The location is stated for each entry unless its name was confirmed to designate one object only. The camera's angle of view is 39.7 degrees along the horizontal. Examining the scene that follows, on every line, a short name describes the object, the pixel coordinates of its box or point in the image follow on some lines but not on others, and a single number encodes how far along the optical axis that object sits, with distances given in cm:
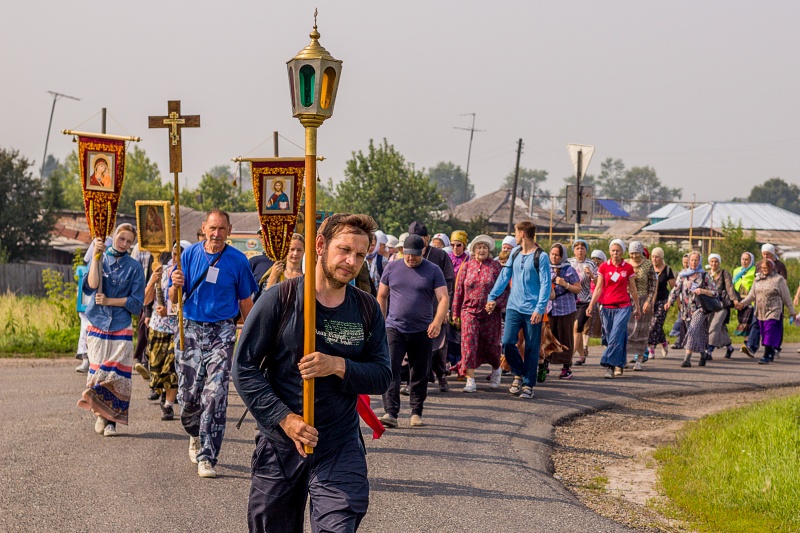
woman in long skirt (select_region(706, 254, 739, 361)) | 1886
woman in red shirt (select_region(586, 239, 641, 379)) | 1568
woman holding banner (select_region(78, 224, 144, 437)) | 988
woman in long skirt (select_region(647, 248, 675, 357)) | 1767
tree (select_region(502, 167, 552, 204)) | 10446
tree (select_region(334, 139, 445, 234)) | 6178
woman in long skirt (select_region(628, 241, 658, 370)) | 1647
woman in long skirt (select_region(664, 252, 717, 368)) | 1777
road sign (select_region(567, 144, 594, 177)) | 1833
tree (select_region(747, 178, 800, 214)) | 15712
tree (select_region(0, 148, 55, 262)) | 4488
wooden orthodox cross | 950
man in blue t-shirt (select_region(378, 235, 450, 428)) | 1072
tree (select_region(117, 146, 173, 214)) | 8919
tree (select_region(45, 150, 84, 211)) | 9598
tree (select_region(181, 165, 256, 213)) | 7844
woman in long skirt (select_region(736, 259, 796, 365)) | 1892
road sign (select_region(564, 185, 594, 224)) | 1856
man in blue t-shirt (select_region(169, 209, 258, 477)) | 847
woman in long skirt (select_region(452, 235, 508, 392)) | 1352
